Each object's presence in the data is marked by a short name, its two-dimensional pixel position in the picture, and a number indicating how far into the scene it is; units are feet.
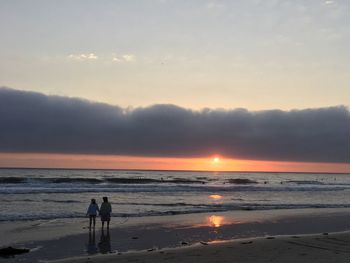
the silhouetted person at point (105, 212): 58.96
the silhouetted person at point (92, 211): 59.00
